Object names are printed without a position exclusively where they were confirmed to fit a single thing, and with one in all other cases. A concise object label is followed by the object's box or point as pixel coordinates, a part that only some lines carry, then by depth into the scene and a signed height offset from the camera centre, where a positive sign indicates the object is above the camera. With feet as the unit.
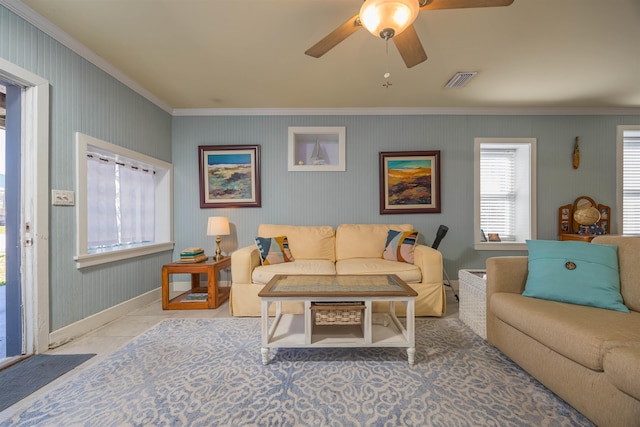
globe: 10.38 -0.18
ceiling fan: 4.13 +3.42
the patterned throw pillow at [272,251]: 8.95 -1.39
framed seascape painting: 11.28 +1.65
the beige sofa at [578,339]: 3.39 -2.06
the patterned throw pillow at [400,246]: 9.00 -1.25
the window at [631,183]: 11.53 +1.32
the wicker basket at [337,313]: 5.57 -2.29
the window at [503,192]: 11.64 +0.95
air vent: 8.41 +4.65
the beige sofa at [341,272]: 8.06 -1.96
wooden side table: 8.90 -2.55
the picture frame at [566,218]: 11.21 -0.30
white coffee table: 5.39 -2.42
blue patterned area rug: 4.07 -3.35
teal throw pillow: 4.88 -1.30
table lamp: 10.16 -0.63
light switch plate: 6.44 +0.40
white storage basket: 6.68 -2.51
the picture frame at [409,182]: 11.26 +1.35
